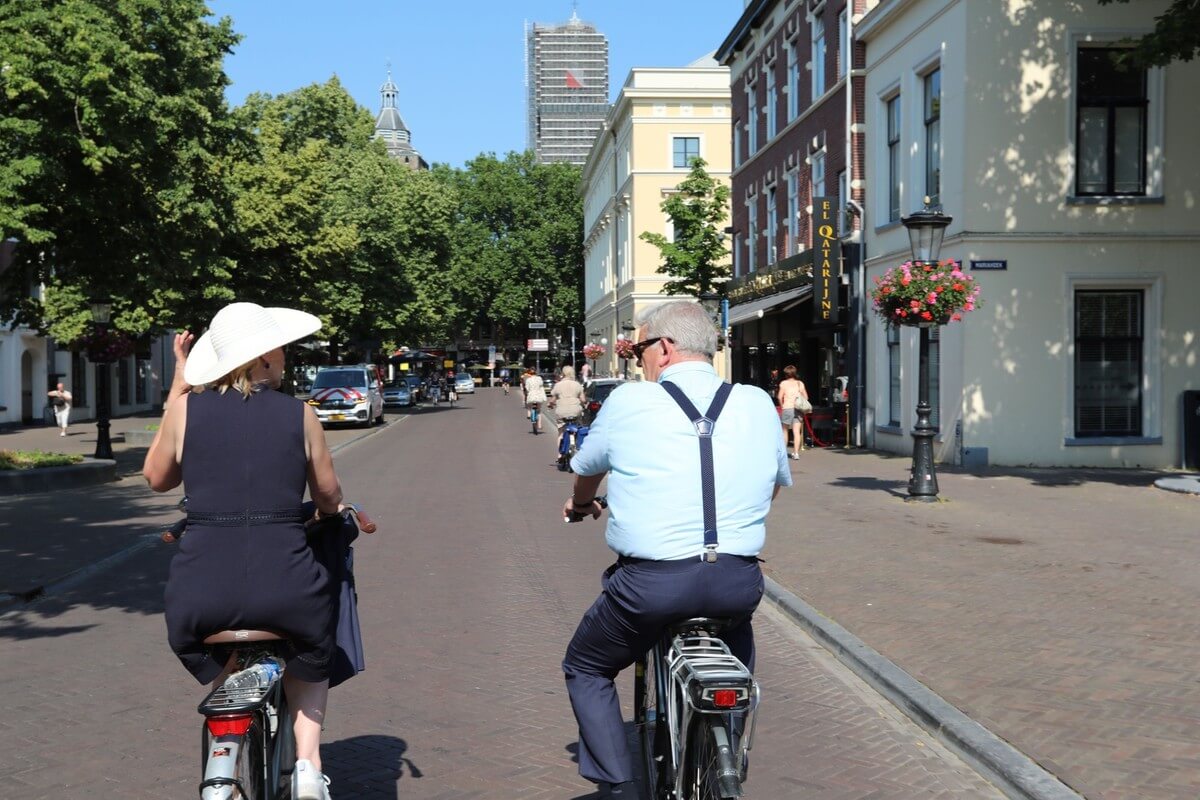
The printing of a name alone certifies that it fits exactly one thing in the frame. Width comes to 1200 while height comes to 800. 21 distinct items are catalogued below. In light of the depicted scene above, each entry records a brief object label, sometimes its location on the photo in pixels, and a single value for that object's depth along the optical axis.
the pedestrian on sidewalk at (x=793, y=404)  21.97
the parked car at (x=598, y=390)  27.52
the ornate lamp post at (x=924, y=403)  14.43
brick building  25.22
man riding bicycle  3.51
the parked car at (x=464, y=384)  86.31
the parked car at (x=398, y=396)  53.72
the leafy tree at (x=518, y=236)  88.19
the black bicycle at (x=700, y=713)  3.24
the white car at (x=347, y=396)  34.53
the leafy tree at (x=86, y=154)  14.74
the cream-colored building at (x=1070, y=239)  19.03
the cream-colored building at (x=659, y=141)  58.66
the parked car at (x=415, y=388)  56.81
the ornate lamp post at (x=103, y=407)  21.81
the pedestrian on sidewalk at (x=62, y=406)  32.19
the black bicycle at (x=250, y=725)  3.15
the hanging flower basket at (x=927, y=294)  14.26
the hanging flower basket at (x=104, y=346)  24.11
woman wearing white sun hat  3.33
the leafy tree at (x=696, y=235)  30.94
